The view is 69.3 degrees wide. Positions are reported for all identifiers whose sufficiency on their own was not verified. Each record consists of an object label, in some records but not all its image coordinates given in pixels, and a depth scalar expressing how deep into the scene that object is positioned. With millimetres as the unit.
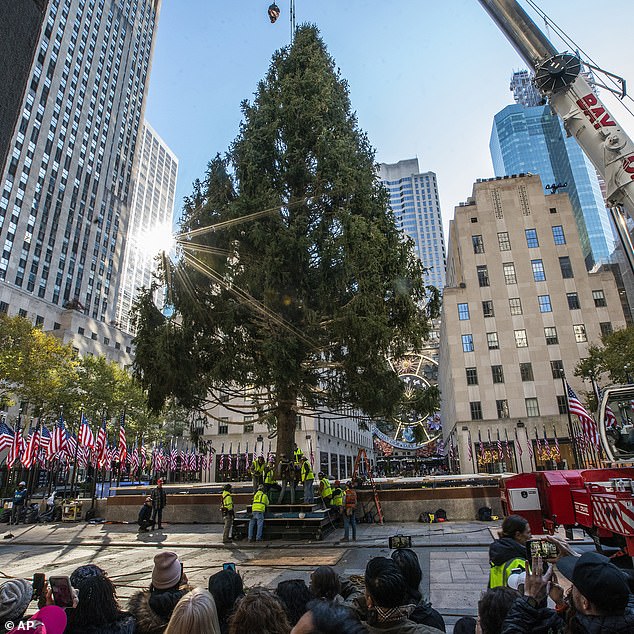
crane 10359
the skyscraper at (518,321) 42562
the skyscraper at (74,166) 72812
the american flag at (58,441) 24783
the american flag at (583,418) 18281
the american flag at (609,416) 9023
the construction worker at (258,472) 17469
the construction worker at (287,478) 16938
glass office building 129625
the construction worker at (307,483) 16766
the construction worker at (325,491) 17828
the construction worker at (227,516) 15500
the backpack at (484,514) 17812
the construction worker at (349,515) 14691
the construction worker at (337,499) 17797
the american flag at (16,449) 24264
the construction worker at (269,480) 17109
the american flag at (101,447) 24609
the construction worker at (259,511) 15477
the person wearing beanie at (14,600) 2947
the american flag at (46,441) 24969
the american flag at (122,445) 25234
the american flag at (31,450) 24041
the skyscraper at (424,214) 186750
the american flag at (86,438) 24859
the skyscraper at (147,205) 128875
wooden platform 15633
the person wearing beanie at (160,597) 3691
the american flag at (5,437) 22641
